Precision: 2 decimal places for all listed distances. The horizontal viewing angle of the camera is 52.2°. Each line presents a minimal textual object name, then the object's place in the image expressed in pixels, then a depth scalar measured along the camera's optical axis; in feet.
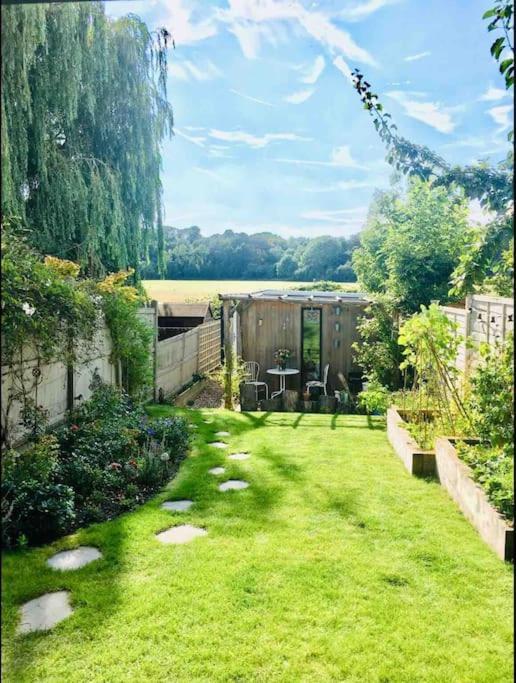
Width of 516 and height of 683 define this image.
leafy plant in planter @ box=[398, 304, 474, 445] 16.05
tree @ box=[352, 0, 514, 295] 6.40
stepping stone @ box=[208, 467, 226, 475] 15.80
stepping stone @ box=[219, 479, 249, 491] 14.30
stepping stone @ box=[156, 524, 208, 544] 11.02
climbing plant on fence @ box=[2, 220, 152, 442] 11.98
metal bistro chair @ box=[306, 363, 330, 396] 34.37
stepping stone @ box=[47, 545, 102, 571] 9.71
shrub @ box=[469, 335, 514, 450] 11.16
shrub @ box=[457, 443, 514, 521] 10.52
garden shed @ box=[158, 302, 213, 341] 48.01
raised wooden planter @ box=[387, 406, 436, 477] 15.61
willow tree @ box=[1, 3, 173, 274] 20.93
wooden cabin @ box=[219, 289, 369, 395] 35.94
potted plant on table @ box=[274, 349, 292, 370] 35.04
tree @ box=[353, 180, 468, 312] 27.48
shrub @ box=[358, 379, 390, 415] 24.14
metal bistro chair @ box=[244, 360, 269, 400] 36.45
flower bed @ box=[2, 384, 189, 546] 10.78
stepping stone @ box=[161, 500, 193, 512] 12.73
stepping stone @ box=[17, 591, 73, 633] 7.86
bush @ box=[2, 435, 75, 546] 10.55
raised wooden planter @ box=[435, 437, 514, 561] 10.19
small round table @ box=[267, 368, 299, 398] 33.78
